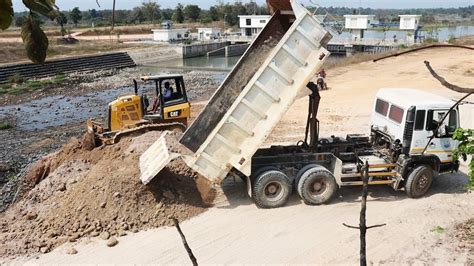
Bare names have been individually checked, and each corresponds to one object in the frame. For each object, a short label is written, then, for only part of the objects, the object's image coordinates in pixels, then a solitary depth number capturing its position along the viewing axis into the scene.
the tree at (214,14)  94.38
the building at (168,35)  61.31
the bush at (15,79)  34.06
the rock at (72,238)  8.16
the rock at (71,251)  7.75
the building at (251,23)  63.53
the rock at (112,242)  7.94
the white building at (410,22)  55.06
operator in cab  11.77
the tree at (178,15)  93.38
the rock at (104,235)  8.20
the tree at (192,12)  96.06
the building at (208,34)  63.09
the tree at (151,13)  85.97
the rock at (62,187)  9.91
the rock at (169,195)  9.29
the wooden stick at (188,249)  1.55
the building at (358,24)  58.31
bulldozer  11.67
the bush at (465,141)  5.48
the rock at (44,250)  7.88
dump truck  8.91
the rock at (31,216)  9.08
